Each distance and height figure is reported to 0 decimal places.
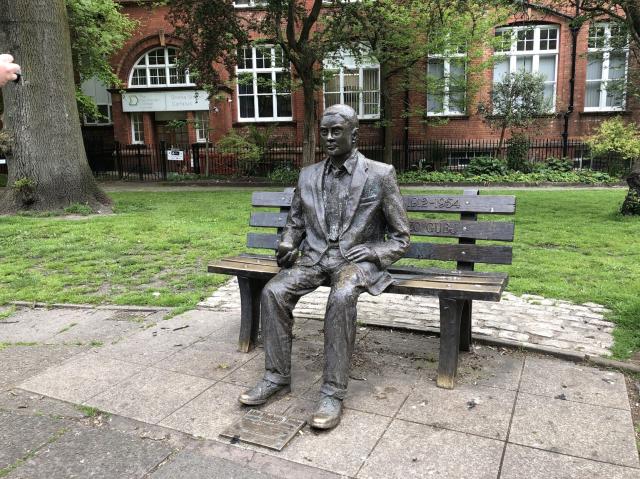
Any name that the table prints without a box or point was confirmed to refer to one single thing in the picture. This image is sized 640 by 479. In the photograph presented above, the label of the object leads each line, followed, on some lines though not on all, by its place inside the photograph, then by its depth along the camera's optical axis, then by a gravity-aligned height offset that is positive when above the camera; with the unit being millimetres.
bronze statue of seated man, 3371 -653
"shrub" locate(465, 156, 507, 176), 19688 -847
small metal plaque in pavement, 2924 -1512
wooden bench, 3920 -834
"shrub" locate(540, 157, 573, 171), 19609 -807
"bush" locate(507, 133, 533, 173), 19750 -444
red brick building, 21922 +2202
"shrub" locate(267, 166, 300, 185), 19838 -1009
